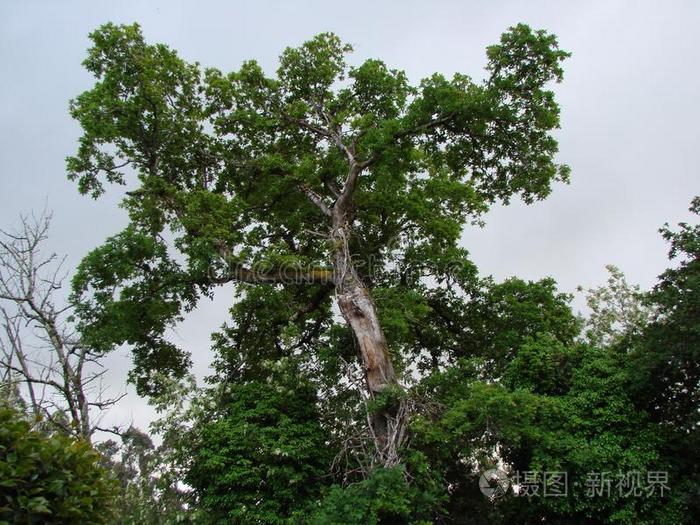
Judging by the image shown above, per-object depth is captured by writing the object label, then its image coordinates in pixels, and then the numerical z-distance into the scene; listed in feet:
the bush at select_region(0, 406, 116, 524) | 12.34
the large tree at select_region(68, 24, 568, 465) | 32.71
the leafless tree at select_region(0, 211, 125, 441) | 27.86
